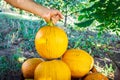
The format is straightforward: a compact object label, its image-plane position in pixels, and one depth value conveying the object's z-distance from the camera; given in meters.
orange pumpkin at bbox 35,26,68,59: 1.27
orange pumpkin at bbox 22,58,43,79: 1.35
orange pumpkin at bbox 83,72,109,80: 1.31
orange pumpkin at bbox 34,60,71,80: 1.21
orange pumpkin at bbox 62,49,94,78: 1.32
